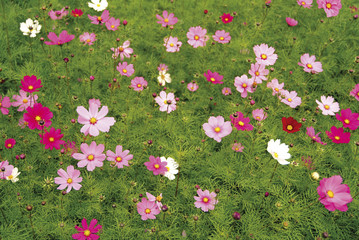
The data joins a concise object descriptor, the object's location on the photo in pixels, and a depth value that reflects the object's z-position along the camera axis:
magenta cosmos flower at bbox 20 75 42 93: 1.73
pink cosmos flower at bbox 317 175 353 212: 1.36
